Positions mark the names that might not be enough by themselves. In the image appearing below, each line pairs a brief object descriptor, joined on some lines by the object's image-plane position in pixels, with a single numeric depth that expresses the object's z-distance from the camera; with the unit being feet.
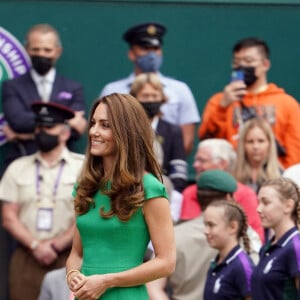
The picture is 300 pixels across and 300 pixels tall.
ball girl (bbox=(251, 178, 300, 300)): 44.91
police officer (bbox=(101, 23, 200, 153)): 61.82
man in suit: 60.44
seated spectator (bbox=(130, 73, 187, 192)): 58.65
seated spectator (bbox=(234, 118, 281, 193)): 57.36
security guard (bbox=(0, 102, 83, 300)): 56.70
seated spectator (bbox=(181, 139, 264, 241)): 54.24
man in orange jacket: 61.05
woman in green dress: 31.12
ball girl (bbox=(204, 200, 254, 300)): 46.44
